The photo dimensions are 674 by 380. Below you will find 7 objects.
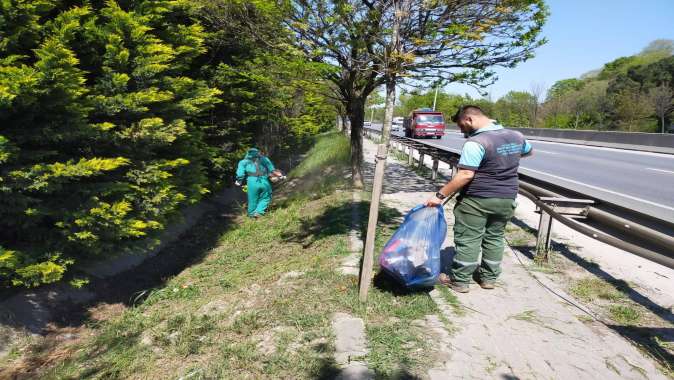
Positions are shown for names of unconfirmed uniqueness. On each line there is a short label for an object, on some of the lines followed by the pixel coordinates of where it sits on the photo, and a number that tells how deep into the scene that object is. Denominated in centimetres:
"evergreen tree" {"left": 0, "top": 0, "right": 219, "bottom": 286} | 391
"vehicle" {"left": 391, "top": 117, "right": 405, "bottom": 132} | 5338
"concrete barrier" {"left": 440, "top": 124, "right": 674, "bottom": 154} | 1803
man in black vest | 339
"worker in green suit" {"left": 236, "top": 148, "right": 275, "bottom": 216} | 802
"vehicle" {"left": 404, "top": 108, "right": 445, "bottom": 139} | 2586
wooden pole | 334
